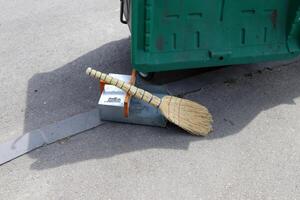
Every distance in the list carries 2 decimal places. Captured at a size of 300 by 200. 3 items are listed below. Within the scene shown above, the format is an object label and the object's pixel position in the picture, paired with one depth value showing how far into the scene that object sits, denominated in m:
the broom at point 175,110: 3.45
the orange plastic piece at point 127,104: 3.47
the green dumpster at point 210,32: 3.33
